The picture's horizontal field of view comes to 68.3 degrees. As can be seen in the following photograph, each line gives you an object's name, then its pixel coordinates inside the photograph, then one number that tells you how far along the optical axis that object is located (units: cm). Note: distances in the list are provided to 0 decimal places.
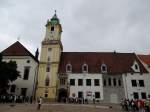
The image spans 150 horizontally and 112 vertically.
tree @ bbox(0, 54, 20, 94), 1932
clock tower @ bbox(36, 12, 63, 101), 2379
